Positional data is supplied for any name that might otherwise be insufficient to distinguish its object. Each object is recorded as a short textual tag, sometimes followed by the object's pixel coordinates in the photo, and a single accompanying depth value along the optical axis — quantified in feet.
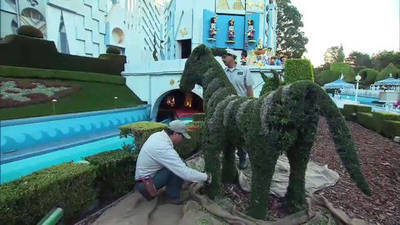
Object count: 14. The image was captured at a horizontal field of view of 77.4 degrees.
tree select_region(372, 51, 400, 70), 168.25
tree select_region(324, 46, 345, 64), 238.89
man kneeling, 12.09
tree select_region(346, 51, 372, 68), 215.10
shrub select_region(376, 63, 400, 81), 132.98
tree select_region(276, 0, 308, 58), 119.75
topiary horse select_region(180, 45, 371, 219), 9.86
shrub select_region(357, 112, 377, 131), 35.01
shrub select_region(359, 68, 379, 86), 154.92
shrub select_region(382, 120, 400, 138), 29.63
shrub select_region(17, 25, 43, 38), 56.38
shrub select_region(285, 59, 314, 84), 46.09
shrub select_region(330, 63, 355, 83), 166.20
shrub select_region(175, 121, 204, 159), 23.07
